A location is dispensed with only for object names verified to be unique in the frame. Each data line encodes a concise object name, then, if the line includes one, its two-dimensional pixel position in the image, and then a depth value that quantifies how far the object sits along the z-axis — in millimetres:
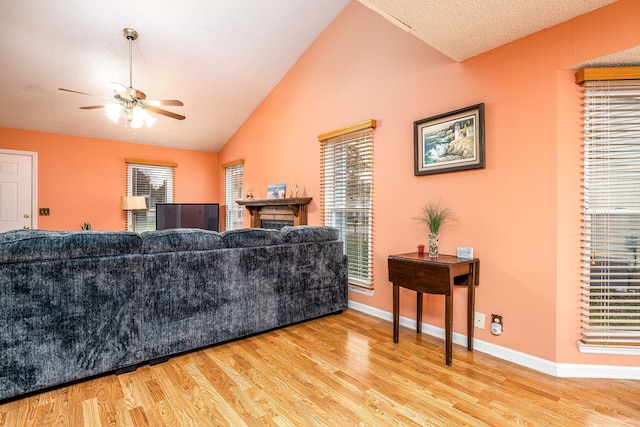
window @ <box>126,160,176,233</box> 5855
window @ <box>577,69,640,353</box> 2061
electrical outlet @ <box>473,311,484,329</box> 2490
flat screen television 5703
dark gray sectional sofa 1815
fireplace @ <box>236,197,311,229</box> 4367
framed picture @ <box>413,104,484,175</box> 2504
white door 4695
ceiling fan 3220
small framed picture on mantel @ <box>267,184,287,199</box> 4820
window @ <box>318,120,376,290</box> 3492
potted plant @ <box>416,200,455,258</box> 2621
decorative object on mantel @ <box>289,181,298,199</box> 4539
